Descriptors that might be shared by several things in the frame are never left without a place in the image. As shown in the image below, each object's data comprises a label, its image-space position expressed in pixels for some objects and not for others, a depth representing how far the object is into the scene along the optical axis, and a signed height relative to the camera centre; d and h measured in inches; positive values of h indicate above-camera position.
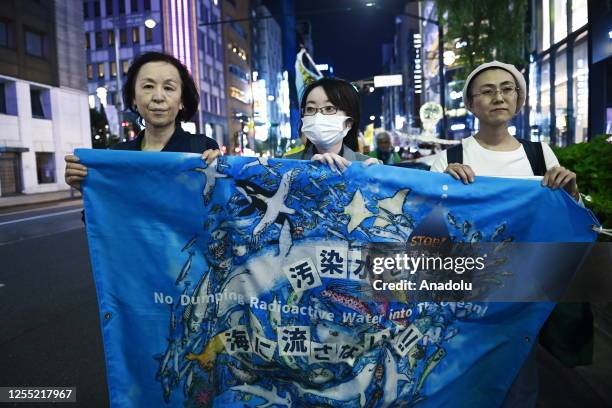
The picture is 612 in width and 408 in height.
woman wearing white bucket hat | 110.6 +2.9
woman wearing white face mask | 121.9 +11.0
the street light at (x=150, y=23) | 1128.2 +316.2
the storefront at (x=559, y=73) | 644.7 +116.6
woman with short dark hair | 115.3 +14.6
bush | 167.3 -7.0
